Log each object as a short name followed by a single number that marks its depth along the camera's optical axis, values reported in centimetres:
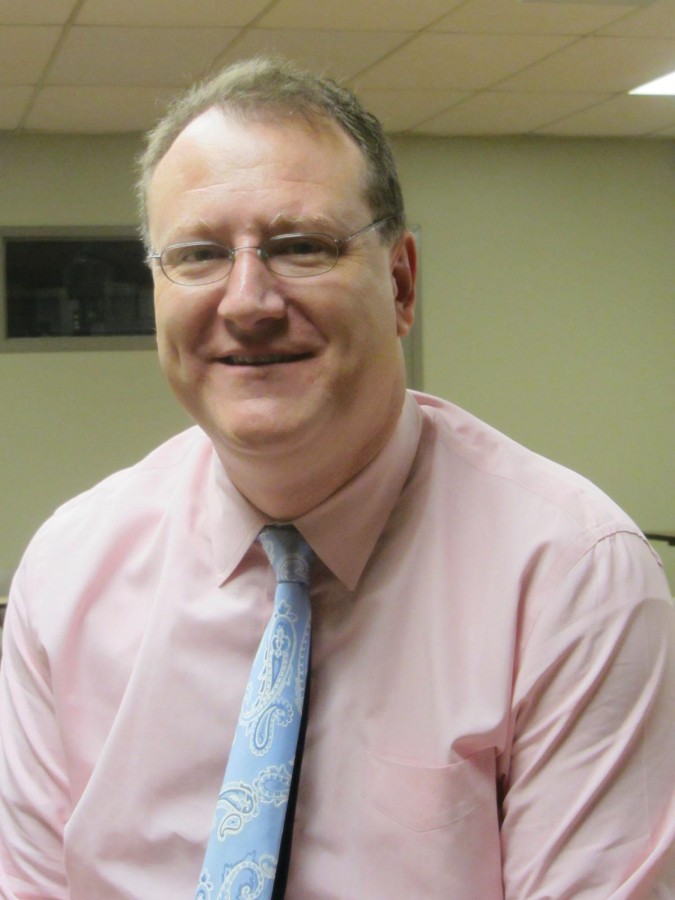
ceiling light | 503
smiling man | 110
